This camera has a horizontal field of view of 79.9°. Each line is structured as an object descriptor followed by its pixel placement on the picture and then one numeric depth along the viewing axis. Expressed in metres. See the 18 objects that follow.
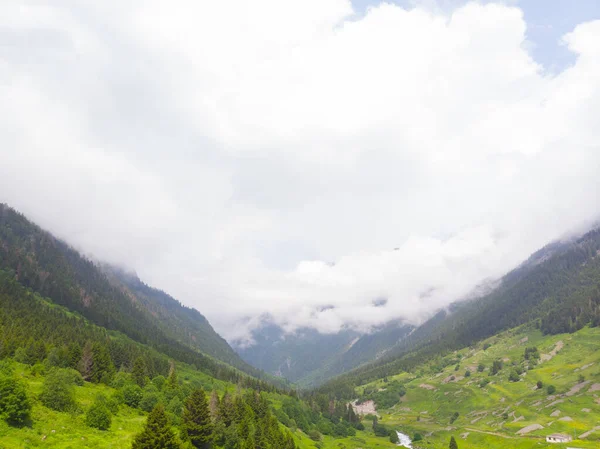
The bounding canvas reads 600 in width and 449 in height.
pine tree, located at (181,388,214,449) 88.62
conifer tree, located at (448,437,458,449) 157.60
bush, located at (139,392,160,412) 105.88
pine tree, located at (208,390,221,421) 107.65
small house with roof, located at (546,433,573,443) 156.12
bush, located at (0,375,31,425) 63.62
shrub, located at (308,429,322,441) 178.12
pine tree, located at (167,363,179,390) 129.43
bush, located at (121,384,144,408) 106.25
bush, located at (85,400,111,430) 77.19
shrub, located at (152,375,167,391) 132.20
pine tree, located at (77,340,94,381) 123.69
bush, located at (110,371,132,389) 121.37
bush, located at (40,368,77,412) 77.19
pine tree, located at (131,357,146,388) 132.00
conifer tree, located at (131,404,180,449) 64.56
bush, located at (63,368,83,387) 105.01
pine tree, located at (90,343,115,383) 125.38
